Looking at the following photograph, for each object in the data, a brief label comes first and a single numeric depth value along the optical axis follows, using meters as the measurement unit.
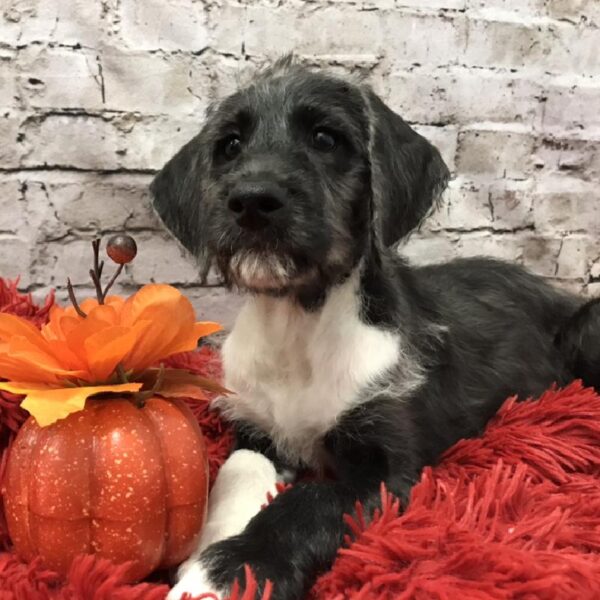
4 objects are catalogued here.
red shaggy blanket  0.30
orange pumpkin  0.33
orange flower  0.33
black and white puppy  0.38
